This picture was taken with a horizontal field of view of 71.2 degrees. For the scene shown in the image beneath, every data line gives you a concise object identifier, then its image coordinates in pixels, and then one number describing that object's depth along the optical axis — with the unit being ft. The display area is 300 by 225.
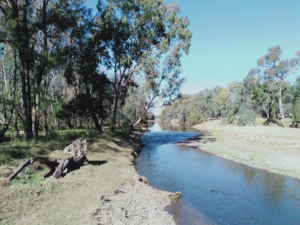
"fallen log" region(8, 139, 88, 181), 27.89
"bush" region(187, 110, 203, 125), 288.84
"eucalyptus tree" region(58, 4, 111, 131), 68.98
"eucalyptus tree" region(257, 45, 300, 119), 201.80
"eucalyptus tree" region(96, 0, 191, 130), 76.64
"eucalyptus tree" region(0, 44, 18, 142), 47.55
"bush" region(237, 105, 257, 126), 197.26
